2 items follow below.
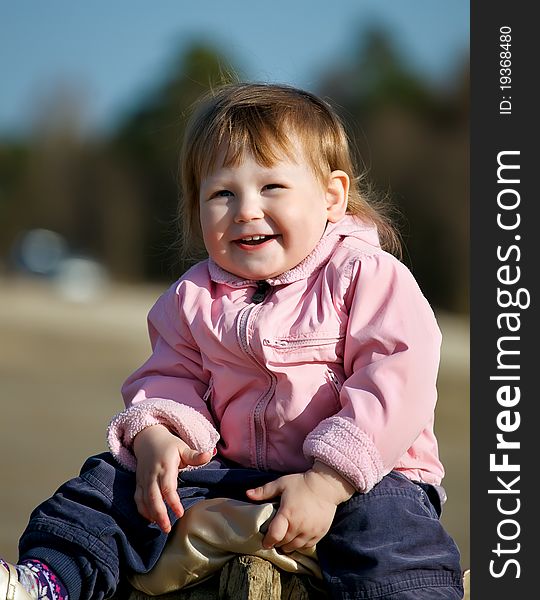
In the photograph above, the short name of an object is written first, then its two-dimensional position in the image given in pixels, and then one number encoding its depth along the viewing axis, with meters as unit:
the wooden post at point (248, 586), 2.66
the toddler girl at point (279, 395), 2.65
